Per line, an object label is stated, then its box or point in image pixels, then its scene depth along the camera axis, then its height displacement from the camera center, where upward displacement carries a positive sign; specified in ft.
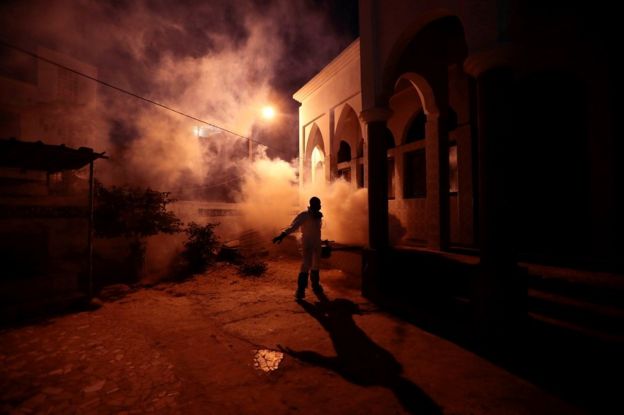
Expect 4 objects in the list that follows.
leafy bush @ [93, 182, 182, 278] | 25.54 +0.10
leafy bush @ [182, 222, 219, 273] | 29.76 -3.25
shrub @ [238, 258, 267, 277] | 28.14 -5.01
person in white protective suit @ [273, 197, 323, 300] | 21.01 -1.48
